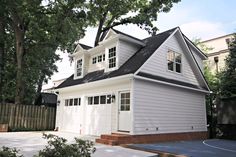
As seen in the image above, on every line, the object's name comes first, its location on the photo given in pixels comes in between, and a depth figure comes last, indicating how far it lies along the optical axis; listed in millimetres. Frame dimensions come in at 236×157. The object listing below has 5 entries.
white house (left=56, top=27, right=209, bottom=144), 11055
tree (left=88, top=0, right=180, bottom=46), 19550
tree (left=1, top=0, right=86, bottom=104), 16094
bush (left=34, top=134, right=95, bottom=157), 4371
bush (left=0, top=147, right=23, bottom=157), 3923
